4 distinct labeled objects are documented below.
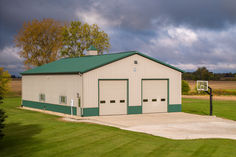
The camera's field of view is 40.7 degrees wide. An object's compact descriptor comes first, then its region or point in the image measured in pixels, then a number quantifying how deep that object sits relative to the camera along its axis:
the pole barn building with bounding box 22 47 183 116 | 26.39
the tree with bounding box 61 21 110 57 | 66.75
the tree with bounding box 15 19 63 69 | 64.44
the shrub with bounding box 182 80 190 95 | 62.41
